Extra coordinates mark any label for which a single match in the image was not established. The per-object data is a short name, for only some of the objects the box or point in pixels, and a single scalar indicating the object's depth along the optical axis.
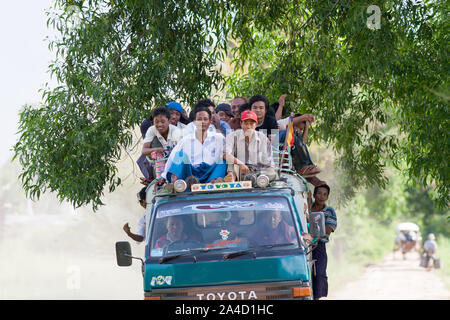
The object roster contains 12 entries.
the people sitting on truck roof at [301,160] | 19.61
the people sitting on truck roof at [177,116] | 20.06
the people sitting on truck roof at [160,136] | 18.61
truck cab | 14.14
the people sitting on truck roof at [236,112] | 20.33
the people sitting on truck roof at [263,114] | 18.86
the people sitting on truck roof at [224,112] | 21.17
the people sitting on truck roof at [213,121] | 17.97
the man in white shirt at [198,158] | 16.41
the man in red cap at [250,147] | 16.73
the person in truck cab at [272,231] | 14.60
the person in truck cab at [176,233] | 14.85
